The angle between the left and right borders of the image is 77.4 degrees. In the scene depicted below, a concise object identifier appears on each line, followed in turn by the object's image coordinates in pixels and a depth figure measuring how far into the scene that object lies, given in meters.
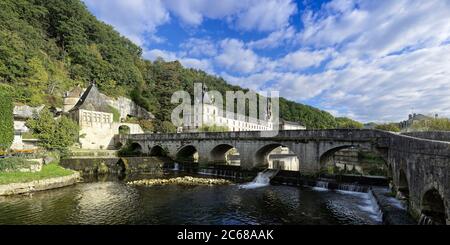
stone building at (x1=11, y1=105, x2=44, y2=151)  38.47
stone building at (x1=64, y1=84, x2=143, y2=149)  50.22
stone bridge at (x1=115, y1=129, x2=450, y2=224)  11.05
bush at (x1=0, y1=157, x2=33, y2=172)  24.30
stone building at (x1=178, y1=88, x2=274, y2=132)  81.12
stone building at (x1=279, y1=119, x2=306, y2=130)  103.19
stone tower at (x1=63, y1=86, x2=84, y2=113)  54.25
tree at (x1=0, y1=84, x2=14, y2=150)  29.75
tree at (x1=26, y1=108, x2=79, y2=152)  34.12
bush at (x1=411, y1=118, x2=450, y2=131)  51.82
